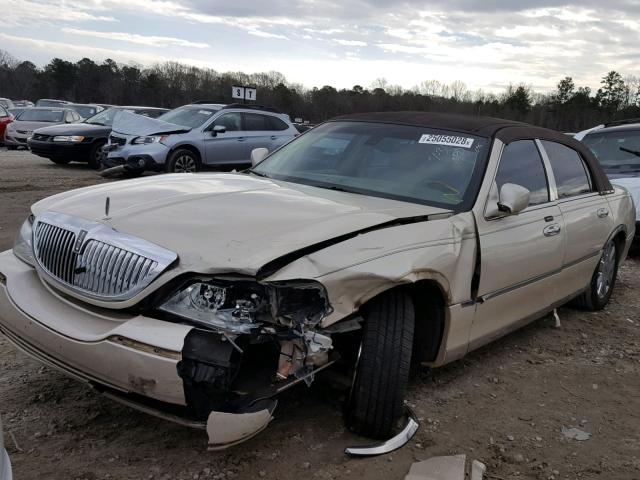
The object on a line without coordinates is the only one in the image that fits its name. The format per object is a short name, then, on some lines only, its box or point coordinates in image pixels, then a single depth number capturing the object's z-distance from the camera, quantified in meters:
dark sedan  14.39
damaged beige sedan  2.49
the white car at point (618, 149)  8.26
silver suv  11.74
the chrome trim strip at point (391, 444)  2.88
